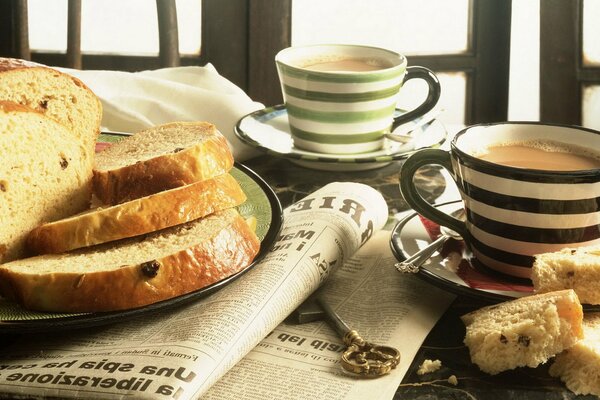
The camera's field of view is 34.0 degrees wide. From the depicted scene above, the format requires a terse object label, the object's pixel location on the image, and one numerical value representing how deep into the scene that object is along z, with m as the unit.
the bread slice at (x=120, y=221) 0.48
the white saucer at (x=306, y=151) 0.65
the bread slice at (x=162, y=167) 0.52
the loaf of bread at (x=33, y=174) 0.49
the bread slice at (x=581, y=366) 0.40
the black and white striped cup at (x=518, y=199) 0.45
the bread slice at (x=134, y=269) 0.43
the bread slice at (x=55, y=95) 0.54
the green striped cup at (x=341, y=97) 0.66
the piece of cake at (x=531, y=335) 0.40
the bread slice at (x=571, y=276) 0.43
